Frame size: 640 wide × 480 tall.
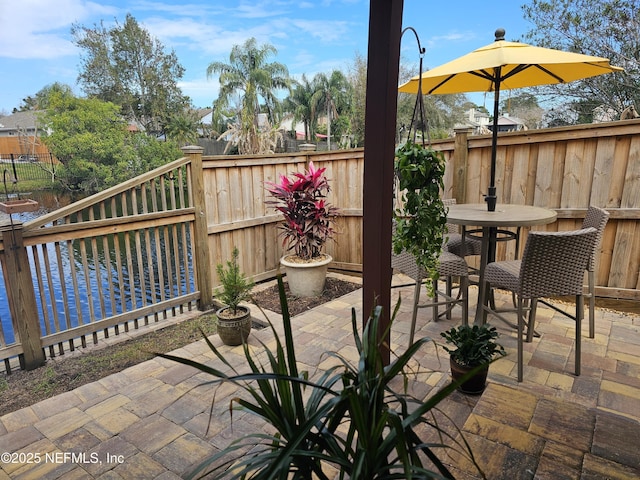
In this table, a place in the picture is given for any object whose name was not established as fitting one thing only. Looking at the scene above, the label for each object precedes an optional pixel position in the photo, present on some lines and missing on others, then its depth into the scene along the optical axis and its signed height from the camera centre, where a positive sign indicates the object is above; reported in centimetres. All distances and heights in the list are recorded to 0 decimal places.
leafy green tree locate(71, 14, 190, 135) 2052 +420
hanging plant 205 -30
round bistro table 240 -47
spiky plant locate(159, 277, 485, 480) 80 -60
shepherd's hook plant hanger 203 +18
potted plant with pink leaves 388 -77
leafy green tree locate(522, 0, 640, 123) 1108 +307
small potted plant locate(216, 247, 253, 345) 277 -117
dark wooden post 155 +1
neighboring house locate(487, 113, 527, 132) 1803 +108
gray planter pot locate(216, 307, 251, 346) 276 -122
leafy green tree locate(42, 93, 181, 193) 1390 +20
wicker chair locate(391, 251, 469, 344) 258 -81
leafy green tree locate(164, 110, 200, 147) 2181 +116
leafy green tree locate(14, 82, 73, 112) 1766 +286
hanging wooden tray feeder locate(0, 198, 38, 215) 244 -33
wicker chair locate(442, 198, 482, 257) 319 -79
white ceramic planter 382 -122
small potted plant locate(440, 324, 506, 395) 187 -96
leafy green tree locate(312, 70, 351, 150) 2539 +346
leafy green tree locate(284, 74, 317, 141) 2648 +286
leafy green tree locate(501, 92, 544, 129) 1516 +156
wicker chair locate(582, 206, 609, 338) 251 -54
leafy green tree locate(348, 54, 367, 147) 2383 +305
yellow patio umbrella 238 +50
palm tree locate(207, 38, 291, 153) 2285 +429
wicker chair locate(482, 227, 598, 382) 206 -66
